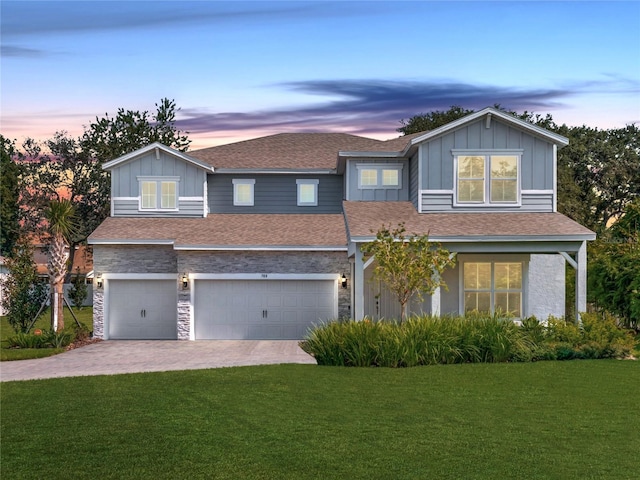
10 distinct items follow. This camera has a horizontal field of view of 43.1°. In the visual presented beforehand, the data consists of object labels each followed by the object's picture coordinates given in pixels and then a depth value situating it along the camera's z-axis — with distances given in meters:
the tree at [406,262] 20.67
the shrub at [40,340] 22.59
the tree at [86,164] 44.44
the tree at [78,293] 40.72
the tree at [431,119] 51.34
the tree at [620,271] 25.41
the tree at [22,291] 24.83
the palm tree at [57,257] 24.92
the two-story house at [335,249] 25.09
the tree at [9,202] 48.38
